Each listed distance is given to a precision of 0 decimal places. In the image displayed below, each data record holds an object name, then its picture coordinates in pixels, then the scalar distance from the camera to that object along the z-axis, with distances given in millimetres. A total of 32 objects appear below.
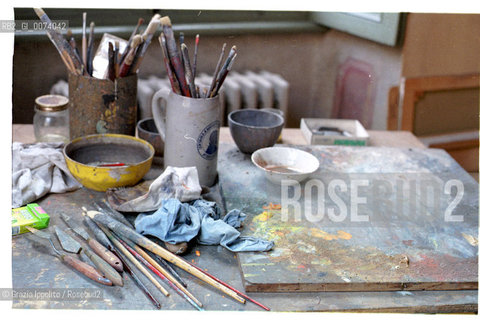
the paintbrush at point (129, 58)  1303
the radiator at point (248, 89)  2471
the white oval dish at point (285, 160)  1428
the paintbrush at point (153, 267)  960
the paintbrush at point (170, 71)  1241
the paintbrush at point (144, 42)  1266
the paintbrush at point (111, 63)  1337
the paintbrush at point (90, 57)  1406
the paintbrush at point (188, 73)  1252
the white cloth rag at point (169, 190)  1216
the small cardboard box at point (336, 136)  1762
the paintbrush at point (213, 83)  1297
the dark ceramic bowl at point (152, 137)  1502
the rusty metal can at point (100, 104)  1379
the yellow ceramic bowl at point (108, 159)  1268
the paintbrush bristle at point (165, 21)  1215
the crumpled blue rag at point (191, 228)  1112
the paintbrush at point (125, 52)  1350
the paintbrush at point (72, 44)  1374
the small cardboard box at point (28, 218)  1132
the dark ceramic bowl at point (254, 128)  1500
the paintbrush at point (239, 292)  965
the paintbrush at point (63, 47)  1291
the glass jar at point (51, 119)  1501
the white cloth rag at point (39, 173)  1273
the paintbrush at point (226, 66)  1263
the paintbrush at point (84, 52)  1409
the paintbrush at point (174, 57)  1232
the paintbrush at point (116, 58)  1368
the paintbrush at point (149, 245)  1002
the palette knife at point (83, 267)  990
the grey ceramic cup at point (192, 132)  1300
